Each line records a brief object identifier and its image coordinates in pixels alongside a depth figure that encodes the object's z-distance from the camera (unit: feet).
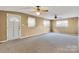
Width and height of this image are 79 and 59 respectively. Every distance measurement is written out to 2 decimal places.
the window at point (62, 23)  18.19
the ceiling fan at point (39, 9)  7.61
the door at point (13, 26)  10.05
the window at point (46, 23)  18.77
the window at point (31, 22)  13.80
